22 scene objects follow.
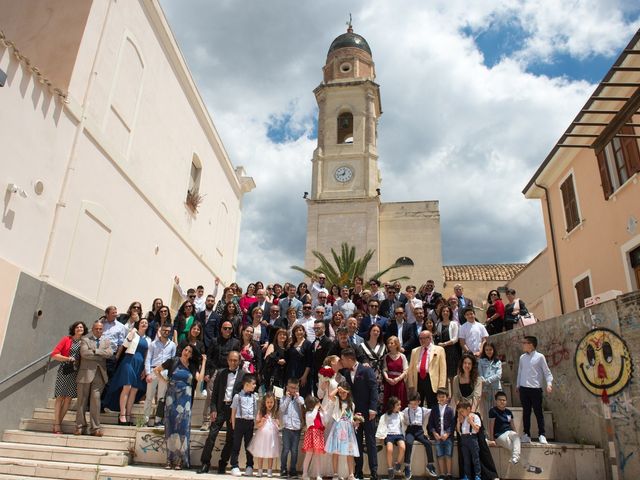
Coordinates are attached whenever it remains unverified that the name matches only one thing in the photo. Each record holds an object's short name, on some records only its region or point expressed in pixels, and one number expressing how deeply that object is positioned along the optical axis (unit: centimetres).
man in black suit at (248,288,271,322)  930
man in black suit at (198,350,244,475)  655
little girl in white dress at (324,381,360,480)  624
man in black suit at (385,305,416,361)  824
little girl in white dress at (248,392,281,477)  647
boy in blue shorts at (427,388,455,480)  660
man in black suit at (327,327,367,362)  736
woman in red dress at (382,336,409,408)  729
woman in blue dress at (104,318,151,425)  783
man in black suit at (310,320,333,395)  752
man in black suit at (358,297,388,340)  862
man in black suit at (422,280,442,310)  993
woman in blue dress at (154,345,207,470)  665
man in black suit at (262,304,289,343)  855
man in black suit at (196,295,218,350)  830
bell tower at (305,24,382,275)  3225
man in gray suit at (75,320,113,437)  724
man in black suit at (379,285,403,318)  936
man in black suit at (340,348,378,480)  644
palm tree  2806
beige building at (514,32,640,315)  1055
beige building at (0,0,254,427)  789
